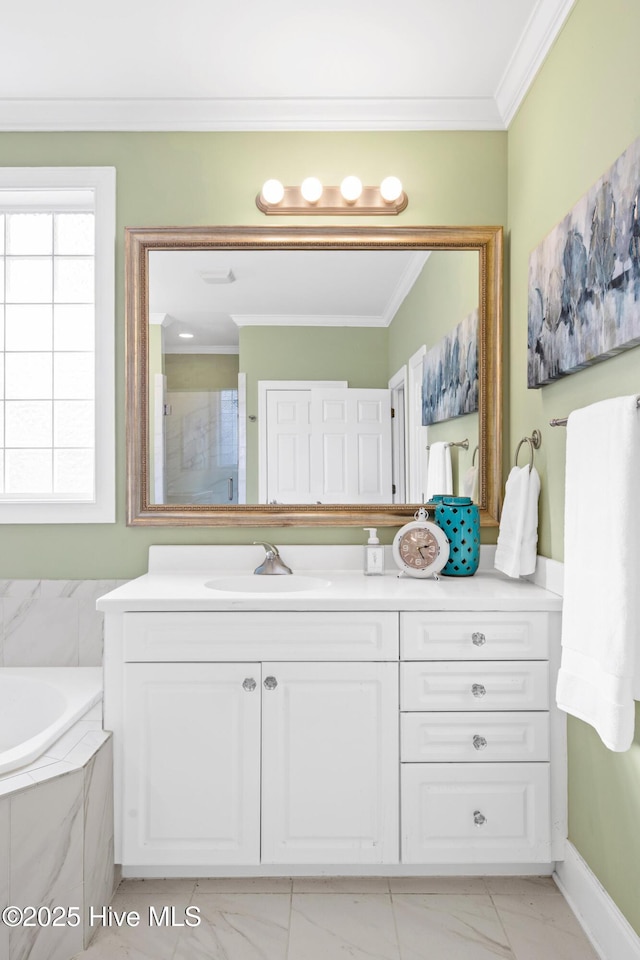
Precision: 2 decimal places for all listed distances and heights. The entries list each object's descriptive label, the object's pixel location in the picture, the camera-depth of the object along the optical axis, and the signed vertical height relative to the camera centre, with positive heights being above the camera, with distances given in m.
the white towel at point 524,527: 2.11 -0.16
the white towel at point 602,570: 1.36 -0.20
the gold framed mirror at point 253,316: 2.42 +0.56
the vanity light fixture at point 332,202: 2.38 +0.98
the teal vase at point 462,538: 2.29 -0.21
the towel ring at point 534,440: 2.16 +0.12
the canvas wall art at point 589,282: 1.46 +0.49
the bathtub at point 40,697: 2.11 -0.72
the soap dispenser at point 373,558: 2.32 -0.28
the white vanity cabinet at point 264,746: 1.88 -0.76
